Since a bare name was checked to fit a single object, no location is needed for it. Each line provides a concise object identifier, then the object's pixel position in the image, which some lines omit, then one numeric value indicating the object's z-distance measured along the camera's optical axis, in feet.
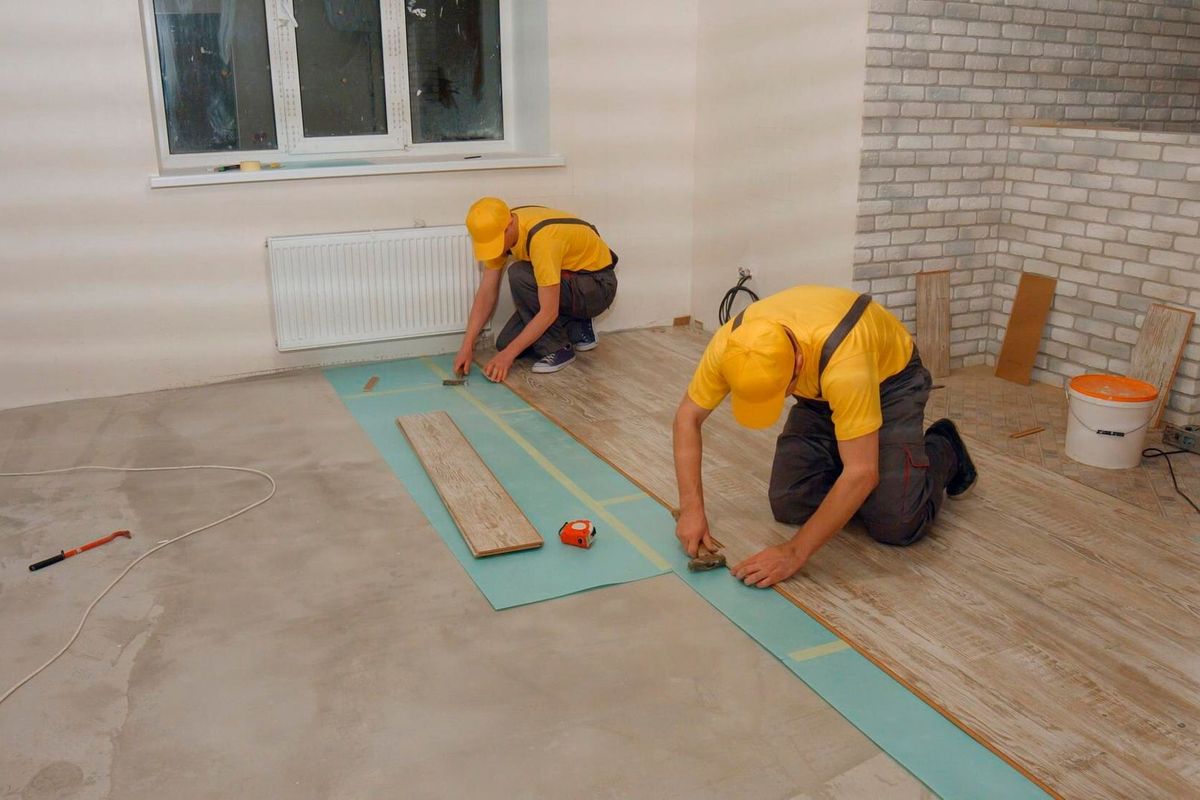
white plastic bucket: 12.40
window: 16.24
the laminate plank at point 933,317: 16.05
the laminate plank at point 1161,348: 13.74
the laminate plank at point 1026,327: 15.88
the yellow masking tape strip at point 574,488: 10.63
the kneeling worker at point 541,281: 15.48
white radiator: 16.49
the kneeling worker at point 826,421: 8.55
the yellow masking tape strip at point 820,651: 8.71
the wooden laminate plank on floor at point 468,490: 10.67
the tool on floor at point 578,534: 10.62
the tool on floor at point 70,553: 10.28
